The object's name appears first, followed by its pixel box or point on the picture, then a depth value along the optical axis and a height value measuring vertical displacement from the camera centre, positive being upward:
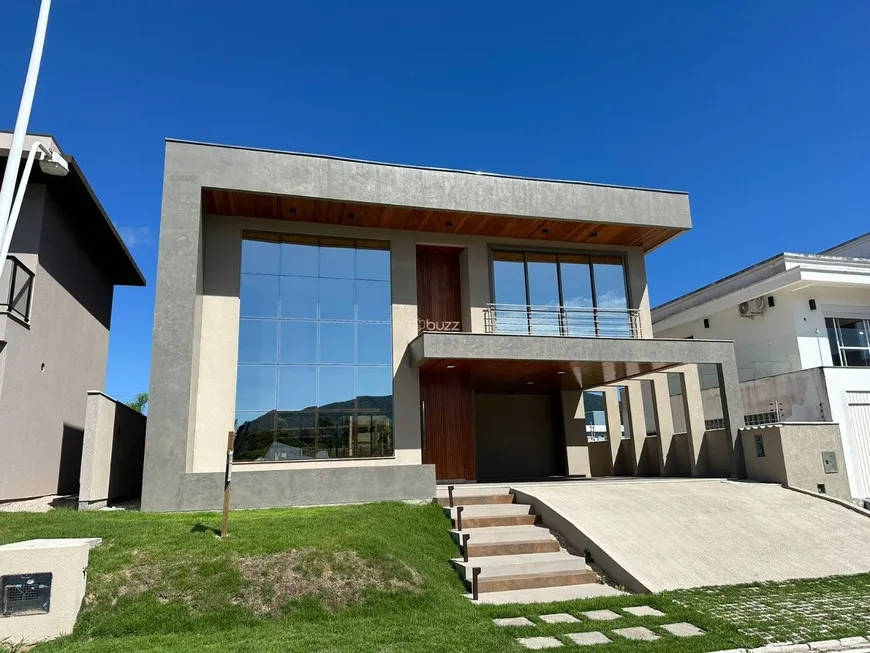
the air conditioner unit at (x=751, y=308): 22.92 +4.98
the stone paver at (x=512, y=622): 6.92 -2.09
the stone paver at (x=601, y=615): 7.10 -2.11
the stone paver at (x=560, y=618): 6.97 -2.09
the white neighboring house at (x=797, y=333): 19.06 +3.82
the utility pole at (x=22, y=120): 6.68 +3.97
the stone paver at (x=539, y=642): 6.10 -2.07
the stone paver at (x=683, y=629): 6.56 -2.14
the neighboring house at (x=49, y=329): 11.85 +2.88
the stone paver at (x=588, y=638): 6.21 -2.09
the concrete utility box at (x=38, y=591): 6.32 -1.44
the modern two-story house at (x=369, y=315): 12.59 +3.36
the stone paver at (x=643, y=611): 7.31 -2.14
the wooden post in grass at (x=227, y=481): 8.59 -0.43
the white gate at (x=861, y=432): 17.38 +0.02
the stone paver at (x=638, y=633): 6.40 -2.11
